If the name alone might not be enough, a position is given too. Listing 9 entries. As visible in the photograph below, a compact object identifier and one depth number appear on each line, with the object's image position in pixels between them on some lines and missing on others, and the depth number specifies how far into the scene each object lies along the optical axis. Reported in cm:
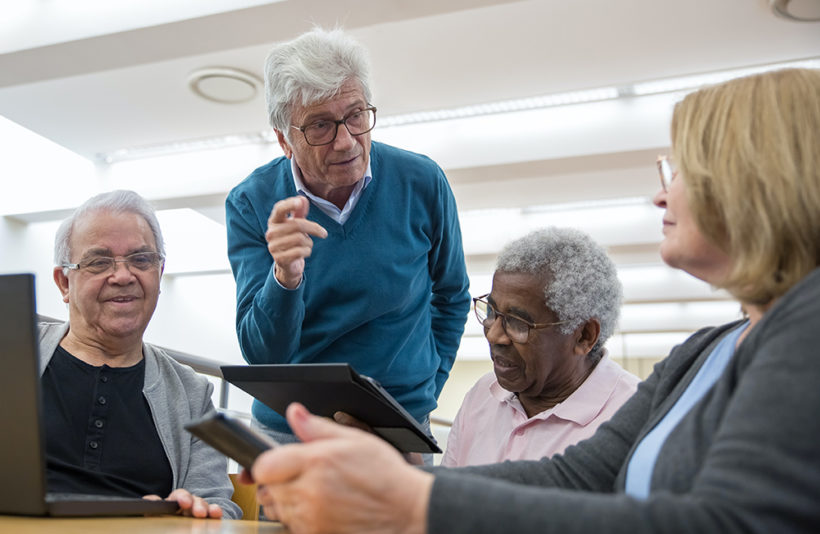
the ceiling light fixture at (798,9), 388
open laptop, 99
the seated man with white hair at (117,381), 158
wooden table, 96
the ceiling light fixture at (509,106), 521
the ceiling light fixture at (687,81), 479
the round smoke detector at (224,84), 485
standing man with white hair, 179
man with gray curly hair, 176
